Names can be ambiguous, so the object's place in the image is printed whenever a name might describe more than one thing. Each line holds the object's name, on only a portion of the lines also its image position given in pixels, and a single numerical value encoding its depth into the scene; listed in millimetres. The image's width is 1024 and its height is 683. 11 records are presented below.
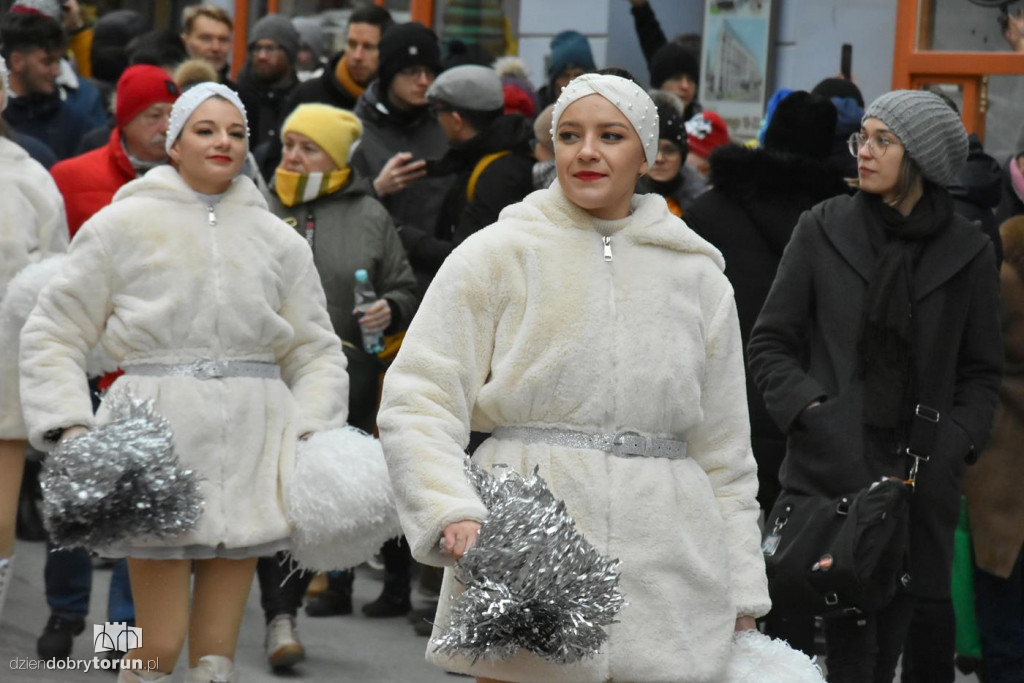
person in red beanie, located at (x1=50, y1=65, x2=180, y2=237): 11455
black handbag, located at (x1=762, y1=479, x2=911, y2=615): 8347
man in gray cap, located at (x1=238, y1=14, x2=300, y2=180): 17250
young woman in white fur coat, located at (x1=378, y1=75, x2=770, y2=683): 6358
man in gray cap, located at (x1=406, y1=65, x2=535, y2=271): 12629
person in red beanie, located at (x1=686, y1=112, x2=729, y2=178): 14210
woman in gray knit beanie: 8736
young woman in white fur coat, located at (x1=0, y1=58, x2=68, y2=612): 10133
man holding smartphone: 14482
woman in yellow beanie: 12289
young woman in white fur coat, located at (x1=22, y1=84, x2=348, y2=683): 8779
